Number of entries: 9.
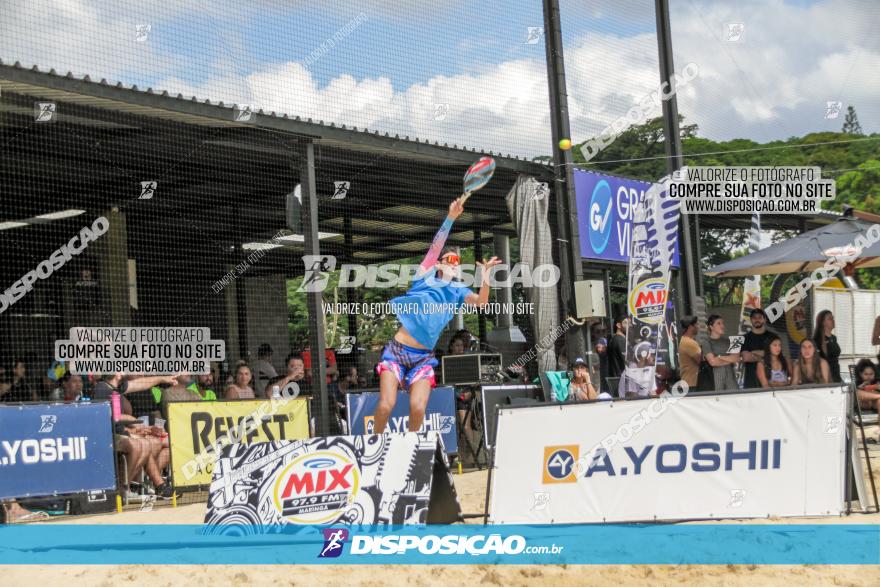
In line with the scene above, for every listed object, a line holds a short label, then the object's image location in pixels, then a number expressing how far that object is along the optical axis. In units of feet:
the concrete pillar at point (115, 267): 48.55
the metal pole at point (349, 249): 51.32
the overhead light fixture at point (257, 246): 64.69
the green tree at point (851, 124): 115.56
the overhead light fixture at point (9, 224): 47.54
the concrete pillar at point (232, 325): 65.57
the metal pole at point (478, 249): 58.29
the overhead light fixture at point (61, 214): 47.70
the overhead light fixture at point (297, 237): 60.69
